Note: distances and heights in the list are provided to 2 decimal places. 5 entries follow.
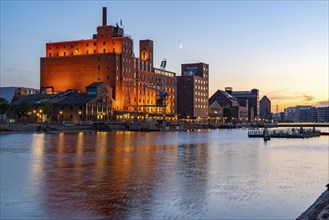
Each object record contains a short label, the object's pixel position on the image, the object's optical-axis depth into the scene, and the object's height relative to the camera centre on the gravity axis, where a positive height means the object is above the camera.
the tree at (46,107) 136.12 +5.23
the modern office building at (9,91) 186.50 +14.16
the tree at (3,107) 133.19 +5.14
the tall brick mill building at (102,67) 172.88 +23.64
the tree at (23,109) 132.50 +4.48
